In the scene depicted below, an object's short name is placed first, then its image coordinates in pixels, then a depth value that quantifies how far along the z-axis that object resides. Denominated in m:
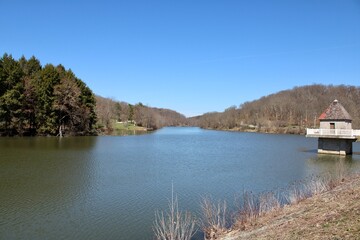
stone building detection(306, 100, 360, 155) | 36.88
